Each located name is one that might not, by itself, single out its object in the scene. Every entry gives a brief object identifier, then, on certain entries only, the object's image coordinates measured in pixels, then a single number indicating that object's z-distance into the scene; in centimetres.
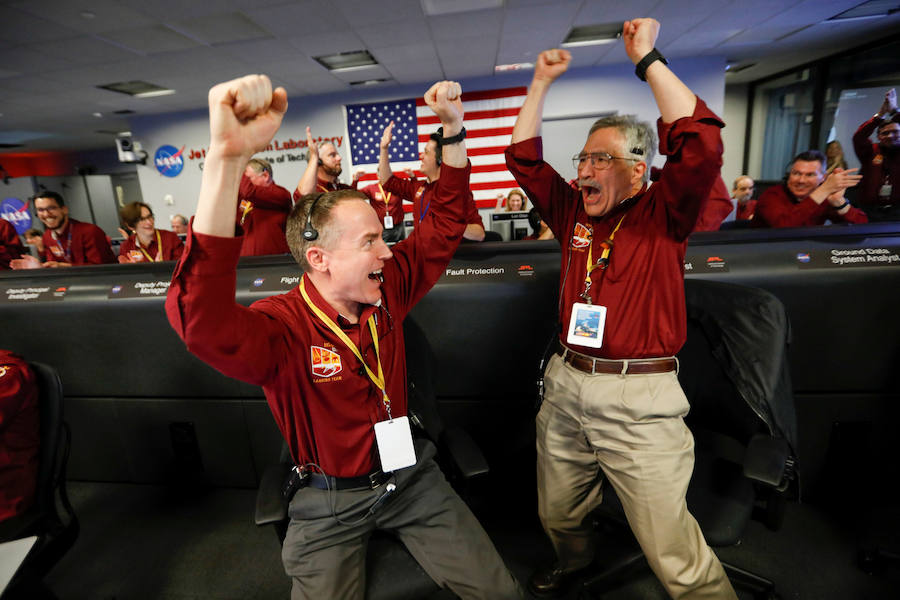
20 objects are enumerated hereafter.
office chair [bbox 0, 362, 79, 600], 124
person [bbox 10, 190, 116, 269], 325
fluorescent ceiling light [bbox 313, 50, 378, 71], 532
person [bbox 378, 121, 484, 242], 244
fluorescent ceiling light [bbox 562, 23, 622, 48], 490
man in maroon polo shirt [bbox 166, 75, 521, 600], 106
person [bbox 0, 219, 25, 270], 346
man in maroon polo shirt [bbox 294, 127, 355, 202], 253
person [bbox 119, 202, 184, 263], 350
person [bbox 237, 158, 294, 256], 277
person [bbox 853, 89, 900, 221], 307
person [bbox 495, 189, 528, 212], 571
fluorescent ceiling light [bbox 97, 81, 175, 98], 582
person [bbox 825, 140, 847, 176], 405
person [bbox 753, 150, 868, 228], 238
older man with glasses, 114
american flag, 677
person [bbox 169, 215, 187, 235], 580
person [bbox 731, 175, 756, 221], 518
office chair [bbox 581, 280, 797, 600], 118
